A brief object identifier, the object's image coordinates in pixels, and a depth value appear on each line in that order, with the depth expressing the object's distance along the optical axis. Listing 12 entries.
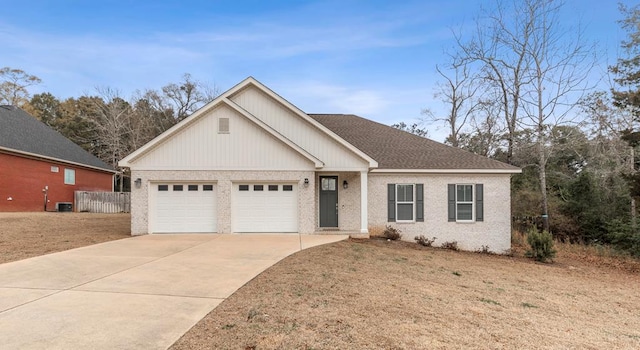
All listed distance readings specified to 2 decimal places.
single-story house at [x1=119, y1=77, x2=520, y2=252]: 13.19
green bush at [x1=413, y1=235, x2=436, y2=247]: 14.31
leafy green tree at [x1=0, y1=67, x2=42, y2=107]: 41.31
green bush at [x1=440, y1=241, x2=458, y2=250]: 14.40
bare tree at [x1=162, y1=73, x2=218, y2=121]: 41.25
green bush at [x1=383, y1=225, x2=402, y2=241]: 14.10
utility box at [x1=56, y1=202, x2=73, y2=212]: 24.22
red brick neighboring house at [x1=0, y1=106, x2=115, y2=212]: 20.88
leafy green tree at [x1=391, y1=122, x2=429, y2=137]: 43.03
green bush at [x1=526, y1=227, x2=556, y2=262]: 13.02
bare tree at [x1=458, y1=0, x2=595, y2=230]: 20.11
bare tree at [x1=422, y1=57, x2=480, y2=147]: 26.31
